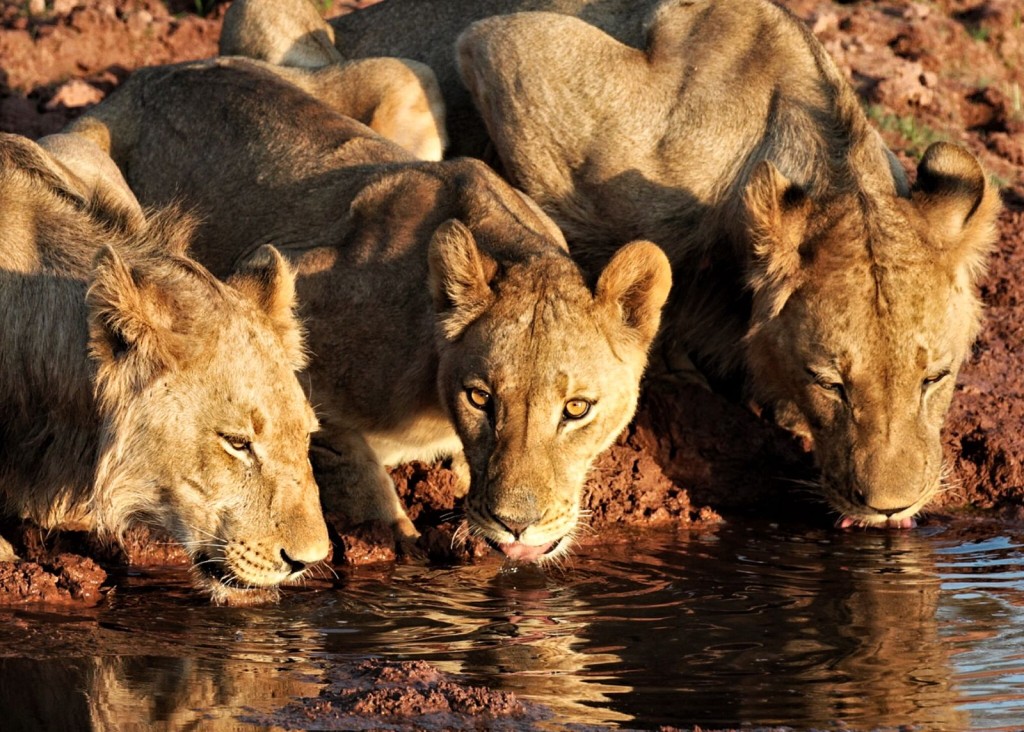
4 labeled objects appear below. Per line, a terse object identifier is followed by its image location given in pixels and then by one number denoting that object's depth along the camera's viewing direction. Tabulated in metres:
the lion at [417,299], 14.03
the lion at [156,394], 12.91
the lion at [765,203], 15.83
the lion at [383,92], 19.66
